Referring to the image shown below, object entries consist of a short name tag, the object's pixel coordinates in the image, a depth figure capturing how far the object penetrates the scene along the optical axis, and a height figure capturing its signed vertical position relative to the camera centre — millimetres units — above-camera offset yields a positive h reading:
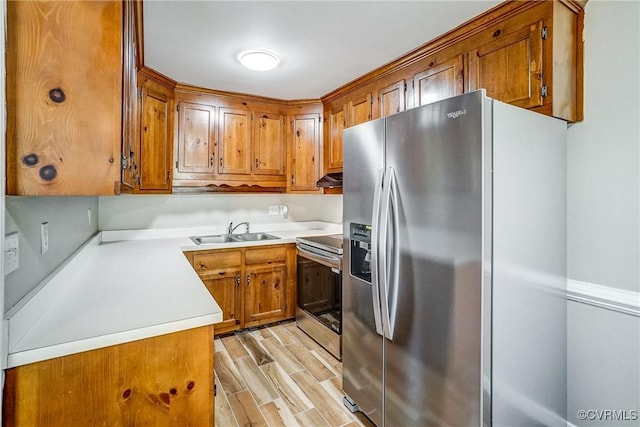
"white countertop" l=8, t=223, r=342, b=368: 921 -353
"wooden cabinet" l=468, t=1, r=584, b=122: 1526 +784
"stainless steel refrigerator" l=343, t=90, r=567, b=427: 1241 -231
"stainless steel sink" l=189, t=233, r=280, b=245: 3218 -269
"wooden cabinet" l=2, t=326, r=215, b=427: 875 -535
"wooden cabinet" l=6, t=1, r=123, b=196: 790 +304
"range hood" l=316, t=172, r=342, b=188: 3026 +308
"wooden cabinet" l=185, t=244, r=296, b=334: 2824 -656
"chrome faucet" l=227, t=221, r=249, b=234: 3346 -169
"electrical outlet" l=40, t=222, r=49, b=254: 1161 -95
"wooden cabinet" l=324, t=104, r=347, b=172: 2971 +714
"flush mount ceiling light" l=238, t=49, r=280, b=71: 2170 +1083
